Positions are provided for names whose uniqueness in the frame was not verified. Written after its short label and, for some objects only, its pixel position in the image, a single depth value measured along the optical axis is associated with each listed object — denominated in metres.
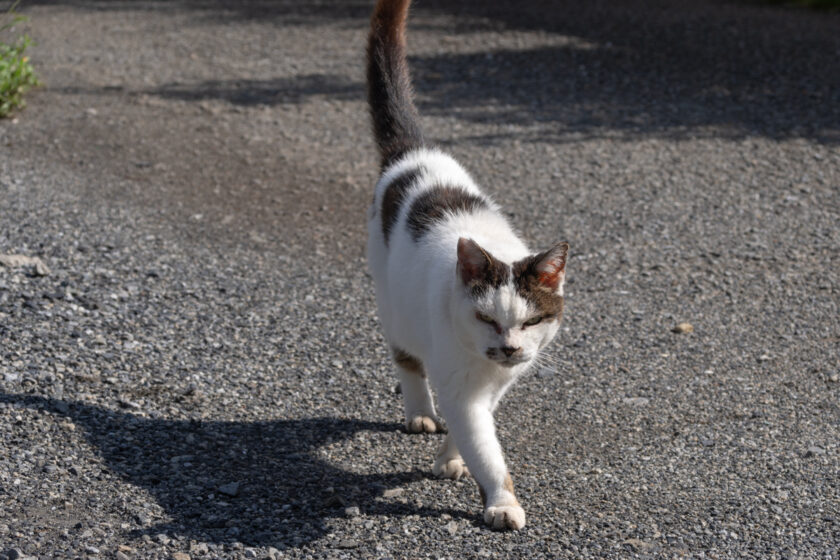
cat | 3.30
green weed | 7.82
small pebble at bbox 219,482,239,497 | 3.55
